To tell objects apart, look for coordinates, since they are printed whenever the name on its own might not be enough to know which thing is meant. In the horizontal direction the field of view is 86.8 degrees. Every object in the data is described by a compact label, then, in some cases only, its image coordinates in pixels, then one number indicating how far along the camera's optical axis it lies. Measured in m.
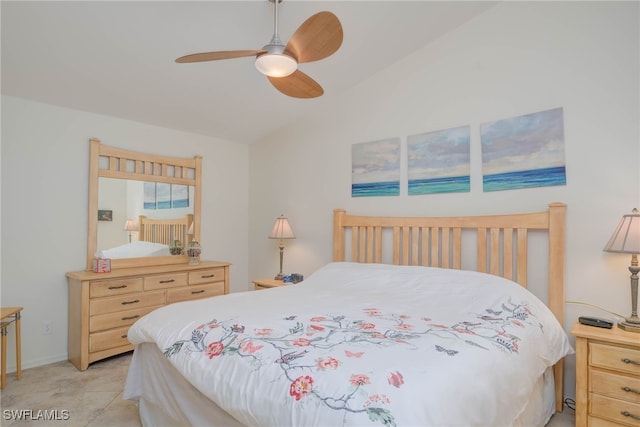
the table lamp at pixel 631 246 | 1.93
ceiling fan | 1.74
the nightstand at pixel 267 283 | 3.53
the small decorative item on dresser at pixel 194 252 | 3.92
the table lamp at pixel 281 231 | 3.82
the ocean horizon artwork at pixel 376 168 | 3.27
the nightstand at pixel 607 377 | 1.81
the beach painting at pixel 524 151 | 2.41
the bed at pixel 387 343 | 1.10
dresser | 2.89
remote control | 2.00
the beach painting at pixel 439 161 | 2.85
